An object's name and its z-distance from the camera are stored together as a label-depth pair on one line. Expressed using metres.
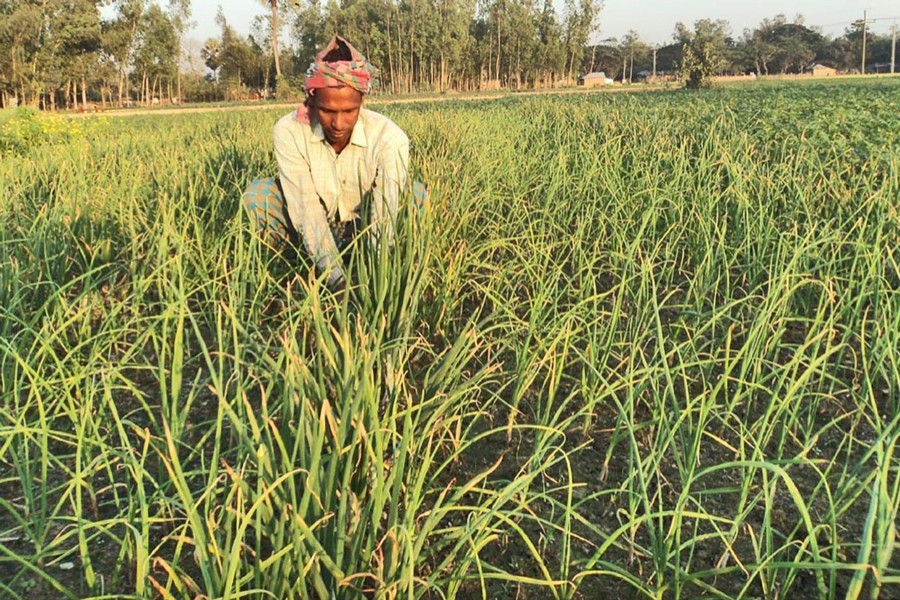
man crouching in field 1.97
